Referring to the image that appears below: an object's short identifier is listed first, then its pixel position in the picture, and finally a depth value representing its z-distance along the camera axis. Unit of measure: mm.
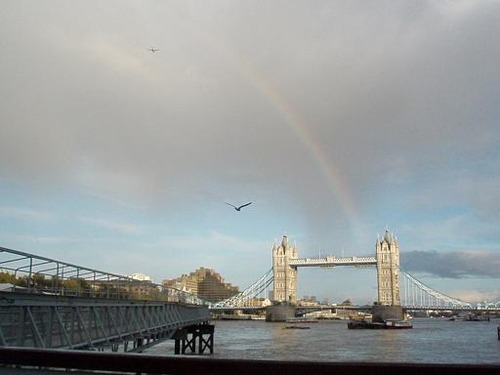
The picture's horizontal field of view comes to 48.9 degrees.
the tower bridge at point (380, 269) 180712
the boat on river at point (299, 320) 167375
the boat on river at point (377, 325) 133625
